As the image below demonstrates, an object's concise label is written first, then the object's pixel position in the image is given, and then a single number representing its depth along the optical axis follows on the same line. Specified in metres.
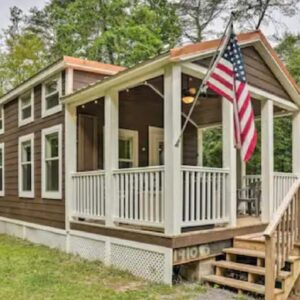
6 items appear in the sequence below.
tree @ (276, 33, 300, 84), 15.32
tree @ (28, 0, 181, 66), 19.98
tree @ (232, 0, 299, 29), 19.05
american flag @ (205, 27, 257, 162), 5.38
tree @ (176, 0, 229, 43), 21.22
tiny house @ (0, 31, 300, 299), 5.58
